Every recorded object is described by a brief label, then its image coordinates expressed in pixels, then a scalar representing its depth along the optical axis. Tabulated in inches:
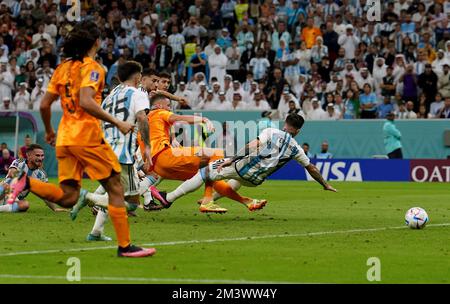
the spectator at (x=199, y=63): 1455.5
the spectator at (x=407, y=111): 1323.8
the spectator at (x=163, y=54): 1459.2
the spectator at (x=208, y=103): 1384.1
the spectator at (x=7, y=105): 1433.9
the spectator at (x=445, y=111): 1299.2
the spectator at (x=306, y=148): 1339.8
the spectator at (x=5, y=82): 1464.1
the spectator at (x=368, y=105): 1348.4
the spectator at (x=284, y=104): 1348.4
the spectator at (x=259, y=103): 1362.0
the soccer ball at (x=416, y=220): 608.4
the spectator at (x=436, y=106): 1317.1
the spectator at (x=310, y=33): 1438.2
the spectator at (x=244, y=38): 1466.5
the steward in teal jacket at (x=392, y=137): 1277.1
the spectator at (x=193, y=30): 1506.4
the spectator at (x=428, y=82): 1307.8
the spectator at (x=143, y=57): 1461.0
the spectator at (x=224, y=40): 1483.8
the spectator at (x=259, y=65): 1432.1
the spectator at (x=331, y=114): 1344.7
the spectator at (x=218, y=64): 1444.4
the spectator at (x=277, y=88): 1391.5
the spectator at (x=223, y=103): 1371.8
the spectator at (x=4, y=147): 1355.8
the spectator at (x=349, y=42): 1405.0
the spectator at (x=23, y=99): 1438.2
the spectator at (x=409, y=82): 1320.1
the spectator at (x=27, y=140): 1318.9
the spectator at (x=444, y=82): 1315.0
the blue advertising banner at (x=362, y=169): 1270.9
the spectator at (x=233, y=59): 1459.2
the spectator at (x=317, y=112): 1357.0
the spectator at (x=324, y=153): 1336.1
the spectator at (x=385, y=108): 1347.2
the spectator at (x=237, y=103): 1369.3
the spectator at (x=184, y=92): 1416.1
